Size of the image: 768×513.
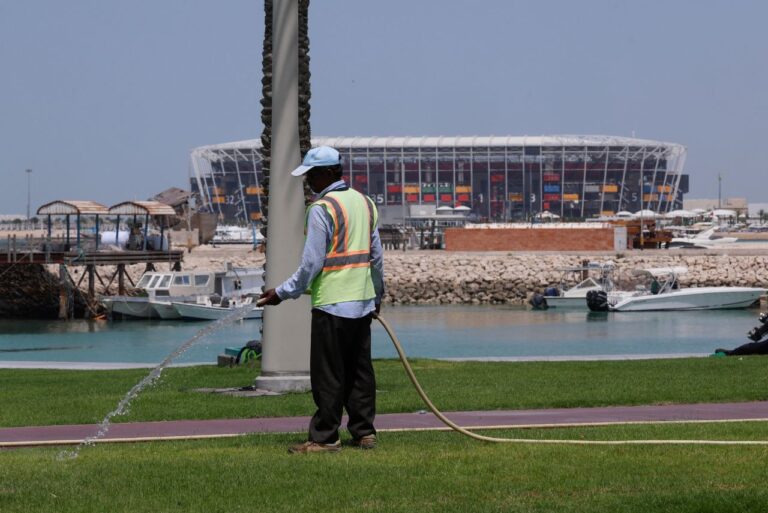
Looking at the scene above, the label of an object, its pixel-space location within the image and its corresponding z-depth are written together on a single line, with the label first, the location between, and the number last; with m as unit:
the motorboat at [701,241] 95.69
